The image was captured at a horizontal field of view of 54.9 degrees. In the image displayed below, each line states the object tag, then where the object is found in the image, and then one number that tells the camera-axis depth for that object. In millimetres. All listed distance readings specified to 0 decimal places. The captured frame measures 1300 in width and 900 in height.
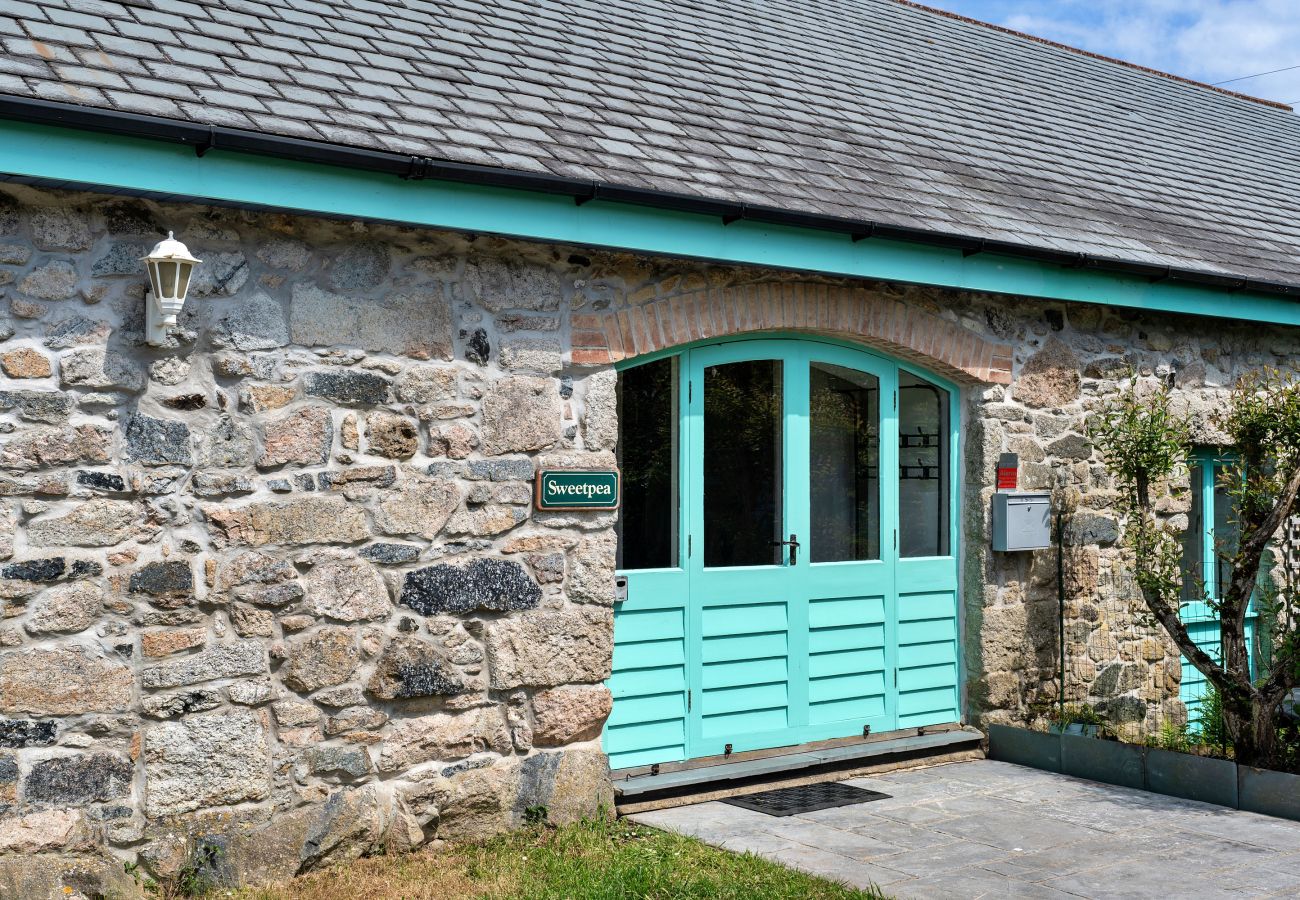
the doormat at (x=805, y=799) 6531
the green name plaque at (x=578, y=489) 6020
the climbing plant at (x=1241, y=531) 6910
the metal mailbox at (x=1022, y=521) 7715
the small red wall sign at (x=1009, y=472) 7836
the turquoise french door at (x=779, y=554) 6633
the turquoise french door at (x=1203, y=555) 8828
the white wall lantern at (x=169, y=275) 4809
